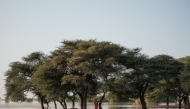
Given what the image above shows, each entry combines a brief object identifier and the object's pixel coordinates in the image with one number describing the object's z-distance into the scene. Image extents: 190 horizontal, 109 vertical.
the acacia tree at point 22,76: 60.34
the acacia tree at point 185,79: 49.49
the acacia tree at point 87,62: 43.53
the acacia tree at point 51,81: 46.59
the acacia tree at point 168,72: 51.25
